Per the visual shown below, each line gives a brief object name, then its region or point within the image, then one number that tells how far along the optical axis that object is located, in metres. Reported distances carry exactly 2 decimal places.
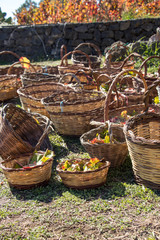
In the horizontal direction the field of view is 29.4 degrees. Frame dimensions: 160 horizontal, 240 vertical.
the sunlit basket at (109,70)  5.27
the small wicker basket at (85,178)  2.52
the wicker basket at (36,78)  5.19
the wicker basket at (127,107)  3.05
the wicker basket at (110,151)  2.81
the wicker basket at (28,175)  2.62
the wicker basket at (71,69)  5.61
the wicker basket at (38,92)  4.37
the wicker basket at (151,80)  4.40
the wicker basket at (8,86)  5.77
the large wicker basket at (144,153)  2.31
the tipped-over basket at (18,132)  2.92
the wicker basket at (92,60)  6.47
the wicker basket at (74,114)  3.57
